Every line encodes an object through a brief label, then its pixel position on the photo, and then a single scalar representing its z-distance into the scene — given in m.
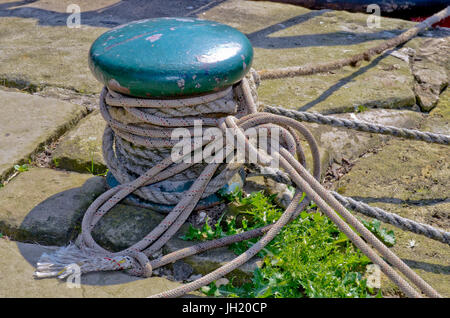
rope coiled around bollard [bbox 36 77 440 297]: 1.44
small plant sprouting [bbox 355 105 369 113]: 2.61
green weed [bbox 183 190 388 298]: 1.46
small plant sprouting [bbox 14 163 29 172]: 2.04
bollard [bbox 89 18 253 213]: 1.52
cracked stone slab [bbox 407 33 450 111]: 2.79
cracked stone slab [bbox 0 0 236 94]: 2.84
